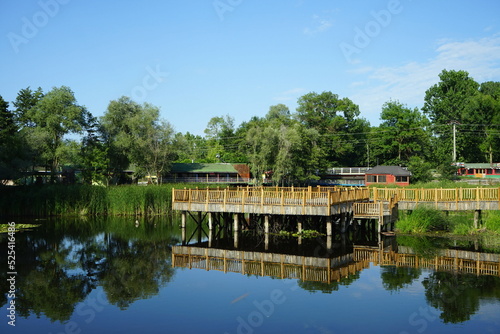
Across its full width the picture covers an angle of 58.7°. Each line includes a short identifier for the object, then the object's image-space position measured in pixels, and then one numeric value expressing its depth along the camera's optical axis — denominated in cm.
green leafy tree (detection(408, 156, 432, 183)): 6391
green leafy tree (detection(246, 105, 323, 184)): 6272
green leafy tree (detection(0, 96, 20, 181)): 4490
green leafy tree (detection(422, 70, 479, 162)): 8881
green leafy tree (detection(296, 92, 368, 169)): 8894
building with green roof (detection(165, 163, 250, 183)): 7481
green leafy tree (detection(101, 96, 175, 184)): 6469
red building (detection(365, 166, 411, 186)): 6488
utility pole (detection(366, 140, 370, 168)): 8898
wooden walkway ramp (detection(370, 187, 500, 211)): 3170
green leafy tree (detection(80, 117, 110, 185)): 5766
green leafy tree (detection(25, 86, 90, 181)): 5664
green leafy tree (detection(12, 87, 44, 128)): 7925
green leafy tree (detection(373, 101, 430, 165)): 7956
